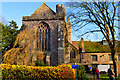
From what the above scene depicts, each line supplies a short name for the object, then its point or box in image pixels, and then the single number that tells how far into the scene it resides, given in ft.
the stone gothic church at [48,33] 75.51
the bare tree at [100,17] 45.52
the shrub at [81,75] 47.14
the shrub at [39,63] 68.89
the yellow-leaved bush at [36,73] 40.19
